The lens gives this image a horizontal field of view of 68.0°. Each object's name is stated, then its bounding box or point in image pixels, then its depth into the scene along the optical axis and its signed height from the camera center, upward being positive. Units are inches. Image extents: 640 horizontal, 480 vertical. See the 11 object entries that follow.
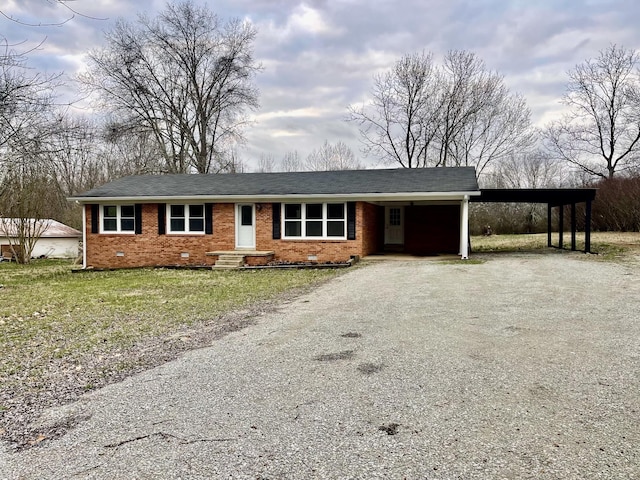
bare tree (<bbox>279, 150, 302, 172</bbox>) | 1641.2 +253.1
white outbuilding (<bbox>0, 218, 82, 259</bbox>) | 967.6 -15.1
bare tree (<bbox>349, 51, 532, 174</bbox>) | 1239.5 +319.6
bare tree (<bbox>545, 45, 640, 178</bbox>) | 1209.4 +296.3
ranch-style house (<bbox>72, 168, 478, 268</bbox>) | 636.1 +25.5
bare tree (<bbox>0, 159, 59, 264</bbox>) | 849.5 +30.1
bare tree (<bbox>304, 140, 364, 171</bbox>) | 1589.6 +259.3
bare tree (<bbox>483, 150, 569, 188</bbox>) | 1348.4 +178.7
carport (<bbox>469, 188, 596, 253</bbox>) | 607.8 +51.7
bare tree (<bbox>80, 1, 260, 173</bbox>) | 1187.9 +400.2
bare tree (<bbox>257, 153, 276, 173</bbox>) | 1676.9 +259.0
